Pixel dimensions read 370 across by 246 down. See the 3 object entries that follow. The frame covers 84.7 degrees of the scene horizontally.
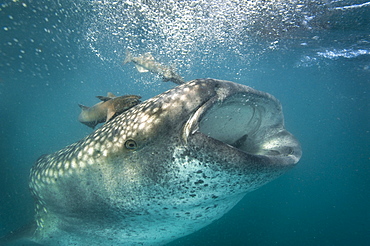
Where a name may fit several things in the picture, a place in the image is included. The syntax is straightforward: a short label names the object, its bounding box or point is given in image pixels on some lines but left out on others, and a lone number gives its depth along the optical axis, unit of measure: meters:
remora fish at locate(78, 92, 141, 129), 2.45
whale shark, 1.58
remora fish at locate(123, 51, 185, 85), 5.14
